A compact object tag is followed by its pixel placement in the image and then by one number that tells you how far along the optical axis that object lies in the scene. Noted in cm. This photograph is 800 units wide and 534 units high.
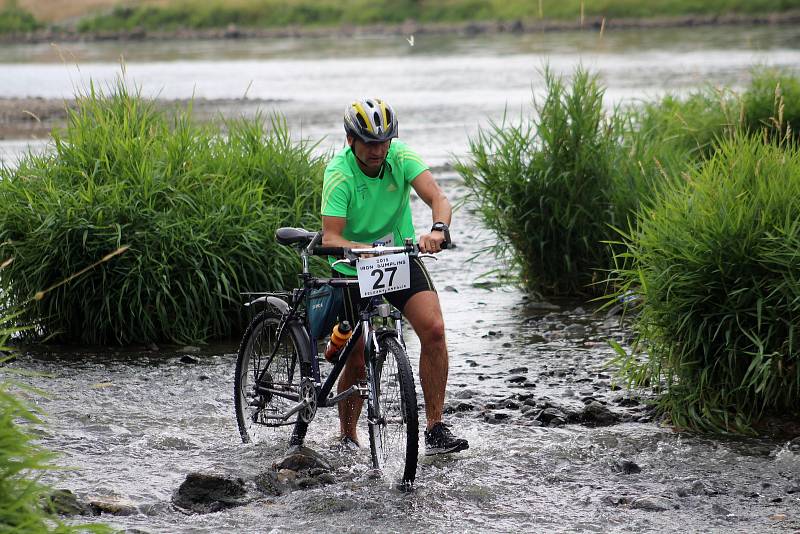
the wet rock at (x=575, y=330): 1988
